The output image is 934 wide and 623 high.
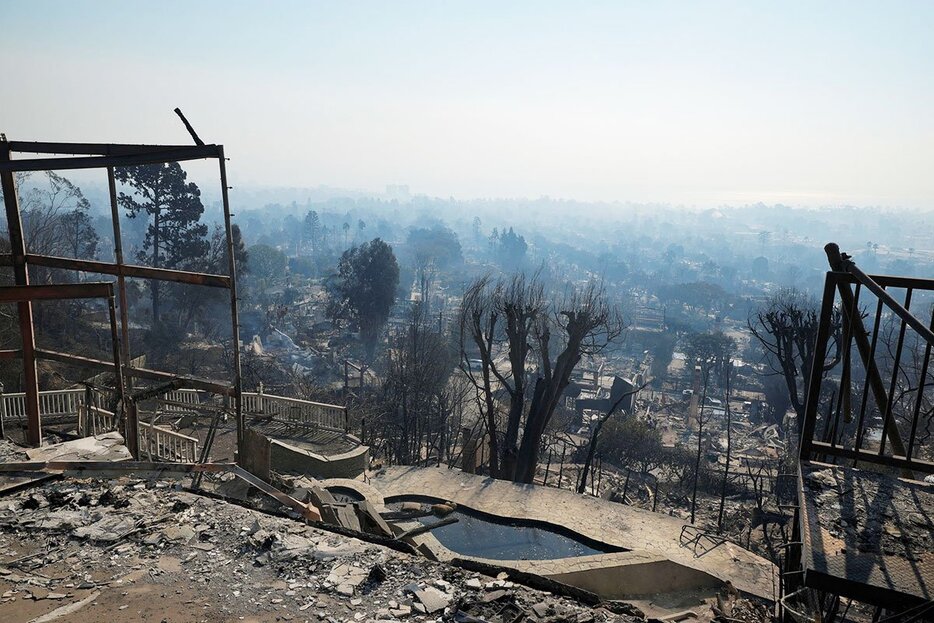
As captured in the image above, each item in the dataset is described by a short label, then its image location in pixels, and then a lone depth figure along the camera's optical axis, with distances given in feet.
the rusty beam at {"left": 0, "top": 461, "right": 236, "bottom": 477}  19.93
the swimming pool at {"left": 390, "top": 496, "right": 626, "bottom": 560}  29.78
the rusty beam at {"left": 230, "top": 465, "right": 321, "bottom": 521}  21.57
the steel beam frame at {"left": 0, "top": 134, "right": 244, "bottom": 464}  26.53
